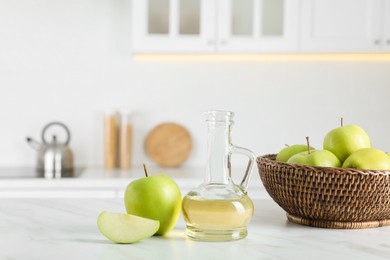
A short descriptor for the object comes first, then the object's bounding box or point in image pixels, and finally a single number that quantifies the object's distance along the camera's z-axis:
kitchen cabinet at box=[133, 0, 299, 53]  2.74
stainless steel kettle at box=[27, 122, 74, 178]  2.72
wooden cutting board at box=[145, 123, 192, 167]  2.97
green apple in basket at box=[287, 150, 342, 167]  1.24
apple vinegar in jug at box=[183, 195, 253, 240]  1.13
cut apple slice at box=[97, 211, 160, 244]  1.14
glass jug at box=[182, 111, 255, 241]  1.13
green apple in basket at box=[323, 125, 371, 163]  1.28
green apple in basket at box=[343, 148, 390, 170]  1.23
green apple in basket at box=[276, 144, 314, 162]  1.33
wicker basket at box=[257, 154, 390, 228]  1.22
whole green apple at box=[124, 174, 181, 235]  1.17
